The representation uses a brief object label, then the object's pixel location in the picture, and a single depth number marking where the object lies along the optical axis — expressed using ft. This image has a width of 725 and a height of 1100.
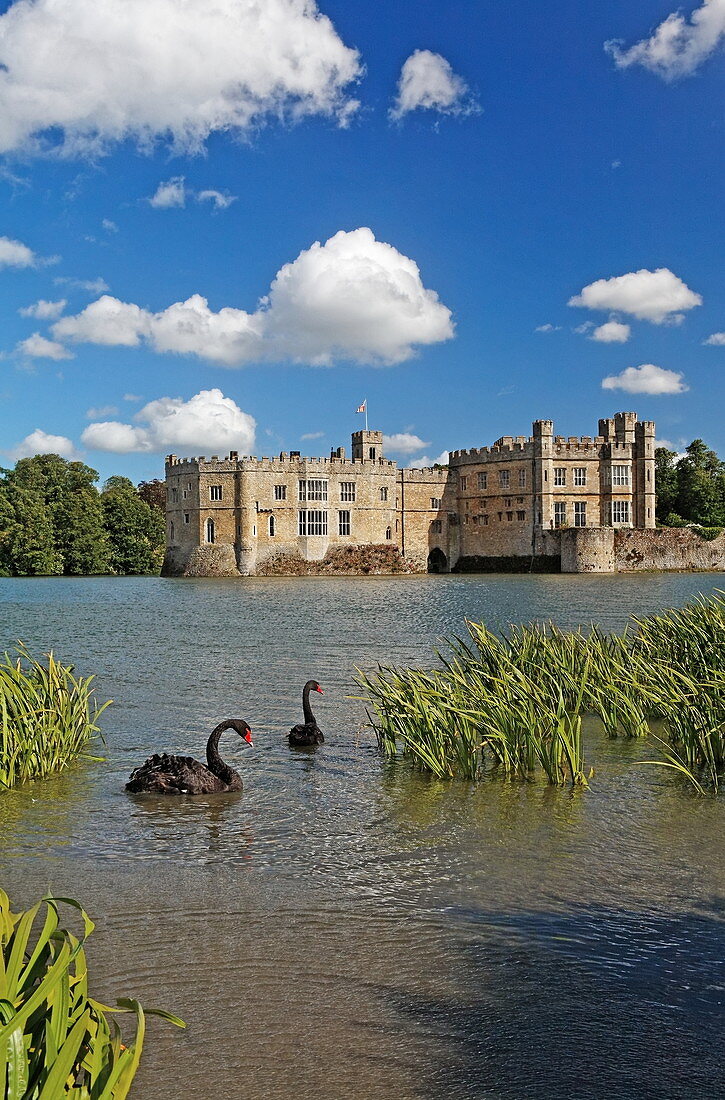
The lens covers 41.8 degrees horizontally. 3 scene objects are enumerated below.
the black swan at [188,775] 26.37
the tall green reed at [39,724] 26.86
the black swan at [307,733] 32.65
